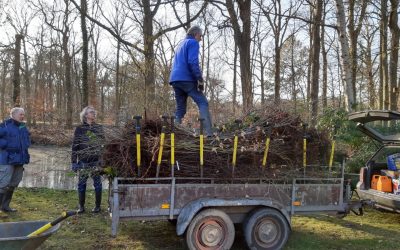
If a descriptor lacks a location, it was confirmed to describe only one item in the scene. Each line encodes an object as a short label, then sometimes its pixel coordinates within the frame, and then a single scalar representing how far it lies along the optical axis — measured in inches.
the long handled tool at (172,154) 205.9
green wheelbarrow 164.2
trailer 203.0
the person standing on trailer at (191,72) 249.8
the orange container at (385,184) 289.6
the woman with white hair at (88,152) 215.0
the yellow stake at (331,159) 244.4
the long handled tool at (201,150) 212.3
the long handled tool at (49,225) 174.7
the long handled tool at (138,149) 201.9
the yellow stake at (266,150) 225.6
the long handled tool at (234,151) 218.1
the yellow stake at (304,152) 237.8
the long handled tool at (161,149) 203.9
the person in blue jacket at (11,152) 297.1
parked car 281.4
